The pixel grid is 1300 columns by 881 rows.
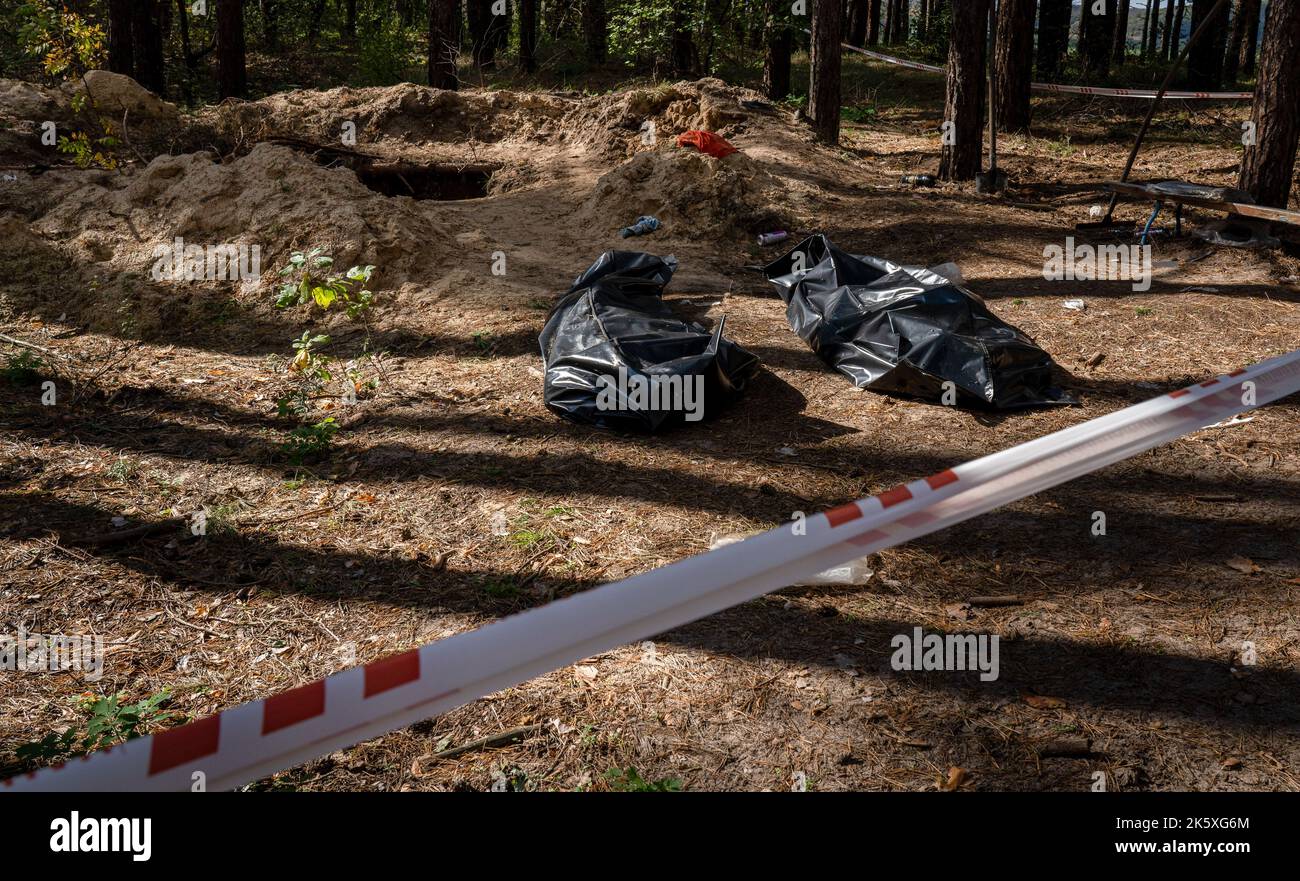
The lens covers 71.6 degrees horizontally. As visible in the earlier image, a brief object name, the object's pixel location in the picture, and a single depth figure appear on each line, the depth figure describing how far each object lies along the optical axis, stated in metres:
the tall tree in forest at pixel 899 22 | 28.20
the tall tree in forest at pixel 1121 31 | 22.22
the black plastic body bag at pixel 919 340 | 4.99
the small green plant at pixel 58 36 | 8.73
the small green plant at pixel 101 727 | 2.61
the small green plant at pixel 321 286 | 5.87
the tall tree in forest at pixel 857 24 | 22.84
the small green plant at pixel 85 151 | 8.57
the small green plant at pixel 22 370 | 5.55
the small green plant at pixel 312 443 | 4.71
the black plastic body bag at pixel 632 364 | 4.82
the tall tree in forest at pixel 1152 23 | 29.69
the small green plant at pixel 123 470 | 4.48
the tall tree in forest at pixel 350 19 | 23.50
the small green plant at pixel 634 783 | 2.54
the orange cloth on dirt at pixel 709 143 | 9.61
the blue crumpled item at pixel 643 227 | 8.34
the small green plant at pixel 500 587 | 3.56
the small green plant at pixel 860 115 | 14.54
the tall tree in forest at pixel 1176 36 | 24.45
